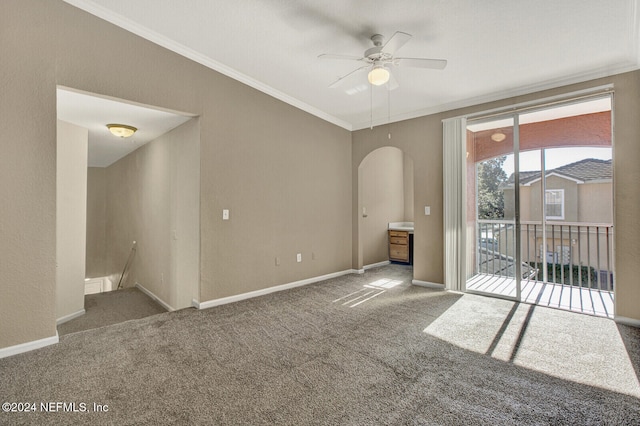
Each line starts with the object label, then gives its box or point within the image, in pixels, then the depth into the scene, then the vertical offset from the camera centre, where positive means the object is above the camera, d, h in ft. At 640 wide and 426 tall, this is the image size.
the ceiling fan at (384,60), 8.57 +4.89
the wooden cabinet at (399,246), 21.26 -2.43
